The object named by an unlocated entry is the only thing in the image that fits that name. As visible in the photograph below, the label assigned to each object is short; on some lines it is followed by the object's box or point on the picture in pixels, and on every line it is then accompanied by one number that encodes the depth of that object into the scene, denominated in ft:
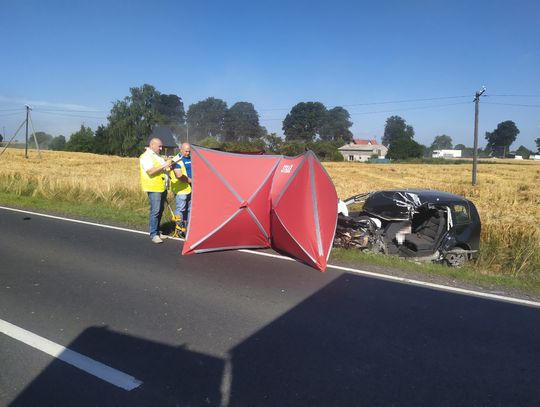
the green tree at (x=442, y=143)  622.13
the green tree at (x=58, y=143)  356.59
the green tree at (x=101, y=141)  279.90
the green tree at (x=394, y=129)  478.59
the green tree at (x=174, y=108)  388.78
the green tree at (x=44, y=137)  455.22
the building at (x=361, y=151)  370.53
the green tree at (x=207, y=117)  385.70
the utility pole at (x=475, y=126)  93.56
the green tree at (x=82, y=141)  294.66
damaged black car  24.82
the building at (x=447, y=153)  476.87
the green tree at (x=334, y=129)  434.30
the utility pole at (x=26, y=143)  147.05
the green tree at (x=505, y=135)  493.77
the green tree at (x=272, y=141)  213.93
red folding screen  21.83
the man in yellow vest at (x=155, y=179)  24.79
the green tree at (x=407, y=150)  300.61
